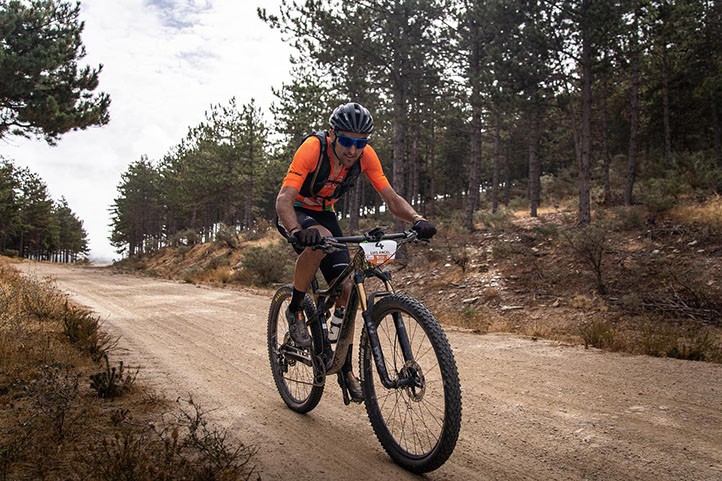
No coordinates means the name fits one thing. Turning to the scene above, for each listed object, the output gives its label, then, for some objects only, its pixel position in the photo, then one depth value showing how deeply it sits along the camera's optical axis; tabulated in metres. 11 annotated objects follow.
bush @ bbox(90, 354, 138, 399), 4.20
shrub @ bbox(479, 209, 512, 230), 21.34
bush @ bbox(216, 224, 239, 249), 34.34
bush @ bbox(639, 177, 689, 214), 15.10
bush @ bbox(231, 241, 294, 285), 19.14
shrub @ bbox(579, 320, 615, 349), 6.64
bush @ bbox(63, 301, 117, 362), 5.75
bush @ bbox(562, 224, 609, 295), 11.30
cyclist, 3.75
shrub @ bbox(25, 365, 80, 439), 3.32
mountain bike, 2.86
